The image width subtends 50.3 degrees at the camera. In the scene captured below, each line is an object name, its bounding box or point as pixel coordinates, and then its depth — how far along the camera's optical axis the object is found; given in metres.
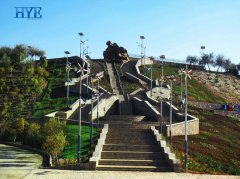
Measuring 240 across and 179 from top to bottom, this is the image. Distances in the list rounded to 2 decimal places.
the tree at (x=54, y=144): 21.12
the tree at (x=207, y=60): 83.13
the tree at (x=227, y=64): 83.28
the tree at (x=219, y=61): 84.03
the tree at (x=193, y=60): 86.16
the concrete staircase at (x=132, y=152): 19.32
